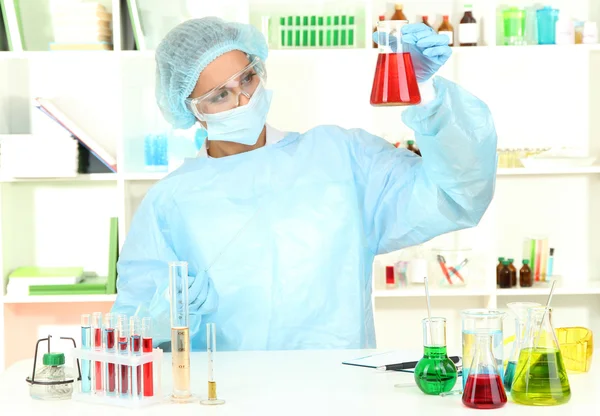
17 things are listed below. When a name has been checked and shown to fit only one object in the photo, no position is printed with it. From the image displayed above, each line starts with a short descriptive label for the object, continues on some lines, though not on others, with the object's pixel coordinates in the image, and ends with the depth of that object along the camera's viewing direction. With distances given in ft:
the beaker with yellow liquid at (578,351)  7.53
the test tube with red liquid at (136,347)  7.09
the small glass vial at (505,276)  13.46
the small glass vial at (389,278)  13.41
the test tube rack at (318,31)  13.19
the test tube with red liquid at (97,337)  7.23
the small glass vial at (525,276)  13.44
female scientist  8.84
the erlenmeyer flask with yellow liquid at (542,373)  6.94
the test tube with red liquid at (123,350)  7.14
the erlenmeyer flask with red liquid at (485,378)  6.88
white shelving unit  13.72
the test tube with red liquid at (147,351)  7.12
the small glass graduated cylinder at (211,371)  7.12
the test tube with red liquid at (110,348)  7.19
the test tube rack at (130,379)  7.09
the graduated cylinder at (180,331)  7.17
